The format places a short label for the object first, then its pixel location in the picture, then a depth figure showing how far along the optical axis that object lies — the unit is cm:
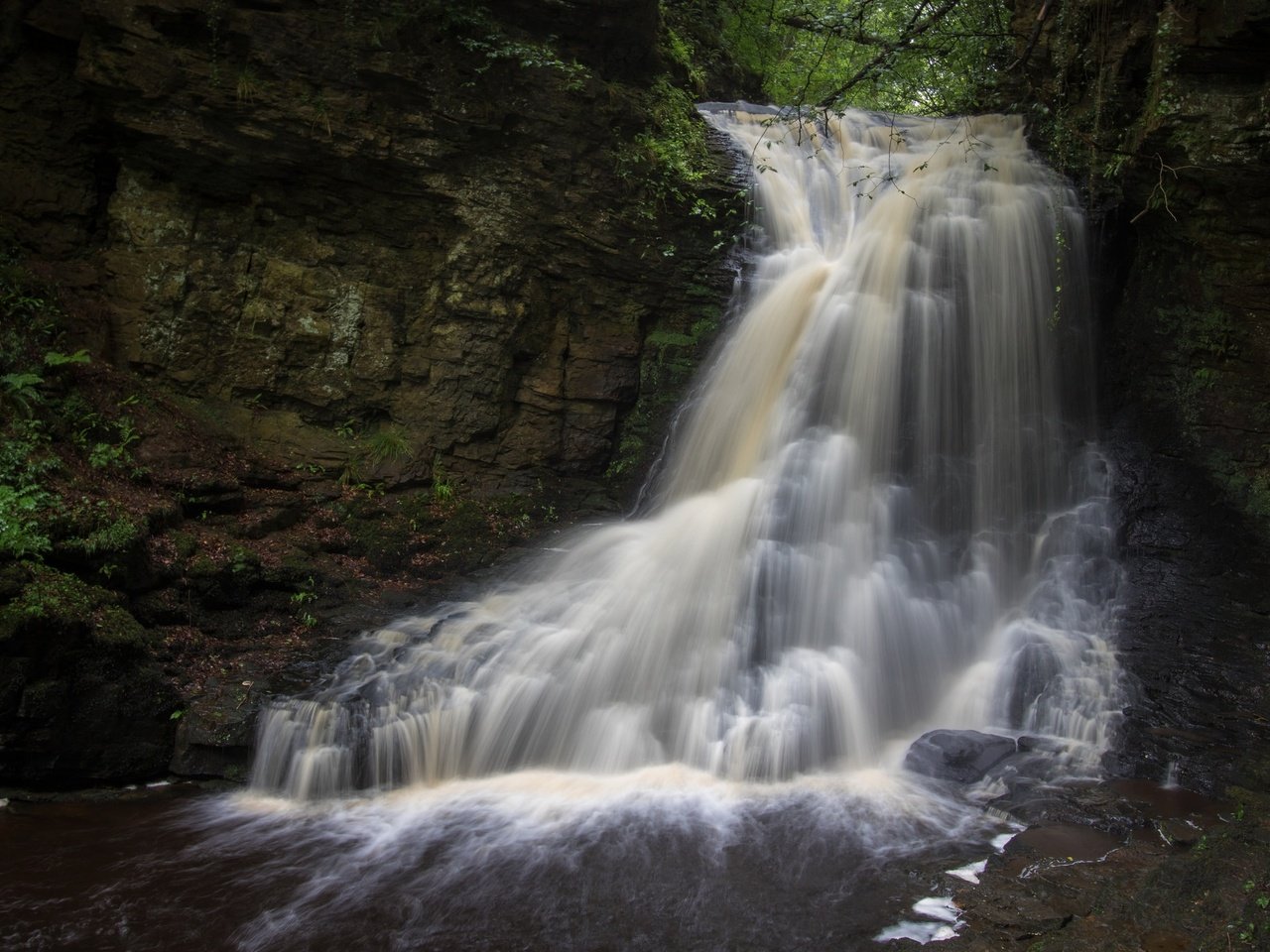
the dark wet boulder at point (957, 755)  640
